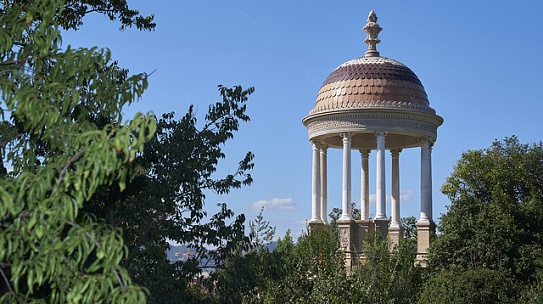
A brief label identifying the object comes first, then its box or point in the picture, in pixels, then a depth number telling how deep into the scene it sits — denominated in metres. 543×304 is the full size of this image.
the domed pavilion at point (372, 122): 49.31
